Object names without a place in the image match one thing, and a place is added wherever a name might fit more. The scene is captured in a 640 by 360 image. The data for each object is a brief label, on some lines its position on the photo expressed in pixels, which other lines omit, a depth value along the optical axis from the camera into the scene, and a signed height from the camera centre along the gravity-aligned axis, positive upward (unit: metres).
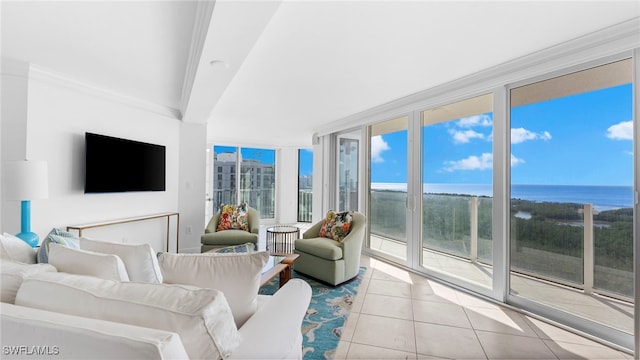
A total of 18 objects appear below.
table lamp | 2.30 -0.02
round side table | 4.05 -0.85
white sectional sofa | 0.69 -0.41
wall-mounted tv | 3.25 +0.23
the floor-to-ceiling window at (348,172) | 5.15 +0.23
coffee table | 2.37 -0.82
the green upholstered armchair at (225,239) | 3.86 -0.80
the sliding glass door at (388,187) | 4.00 -0.04
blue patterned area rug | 1.99 -1.21
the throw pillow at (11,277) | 1.03 -0.37
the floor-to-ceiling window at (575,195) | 2.11 -0.08
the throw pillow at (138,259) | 1.32 -0.38
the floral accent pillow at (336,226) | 3.58 -0.57
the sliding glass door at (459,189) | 3.02 -0.04
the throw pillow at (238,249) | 2.96 -0.74
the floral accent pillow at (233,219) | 4.29 -0.58
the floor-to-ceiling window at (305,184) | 7.96 -0.01
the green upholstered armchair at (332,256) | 3.14 -0.88
